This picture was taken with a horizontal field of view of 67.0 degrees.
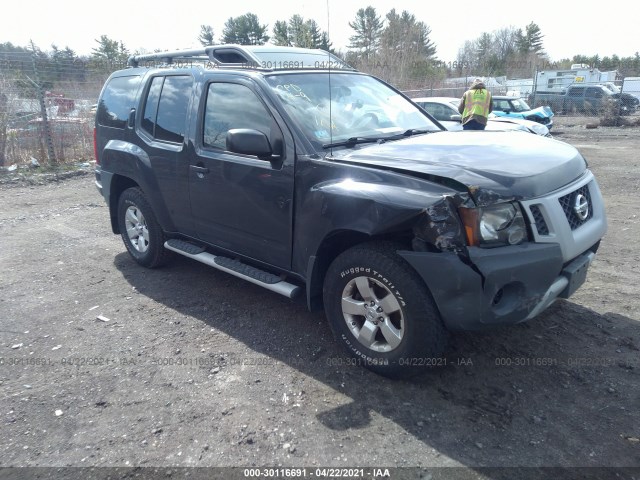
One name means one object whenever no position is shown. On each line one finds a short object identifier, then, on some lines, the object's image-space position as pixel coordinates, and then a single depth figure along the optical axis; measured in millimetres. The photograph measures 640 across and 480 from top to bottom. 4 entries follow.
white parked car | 12258
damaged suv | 2740
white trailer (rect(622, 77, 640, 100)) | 22134
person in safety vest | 9701
